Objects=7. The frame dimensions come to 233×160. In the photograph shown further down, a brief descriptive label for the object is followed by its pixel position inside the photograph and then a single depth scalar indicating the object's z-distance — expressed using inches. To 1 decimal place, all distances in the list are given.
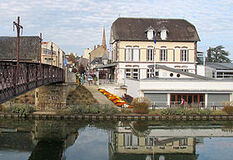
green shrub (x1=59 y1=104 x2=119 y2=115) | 1189.1
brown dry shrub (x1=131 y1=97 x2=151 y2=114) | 1195.3
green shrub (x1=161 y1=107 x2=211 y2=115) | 1209.9
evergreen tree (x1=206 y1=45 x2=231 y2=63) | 2960.1
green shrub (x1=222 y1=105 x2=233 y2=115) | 1225.5
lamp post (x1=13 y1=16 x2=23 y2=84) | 638.5
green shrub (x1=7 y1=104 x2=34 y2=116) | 1184.2
